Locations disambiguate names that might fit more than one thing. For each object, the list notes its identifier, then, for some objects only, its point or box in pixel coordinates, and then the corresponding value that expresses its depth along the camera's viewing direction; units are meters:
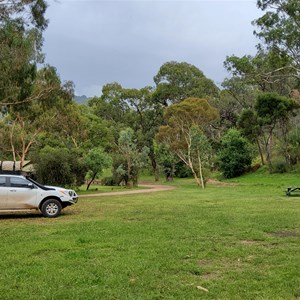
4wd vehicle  13.00
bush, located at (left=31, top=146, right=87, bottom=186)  28.84
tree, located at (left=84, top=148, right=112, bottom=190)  30.77
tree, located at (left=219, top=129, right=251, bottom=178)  41.94
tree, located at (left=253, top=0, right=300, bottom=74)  17.11
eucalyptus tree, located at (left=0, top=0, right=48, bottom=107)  16.62
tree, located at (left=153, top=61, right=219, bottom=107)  50.88
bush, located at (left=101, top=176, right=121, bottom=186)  38.88
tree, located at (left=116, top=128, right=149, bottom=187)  35.71
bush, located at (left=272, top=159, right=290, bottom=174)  38.22
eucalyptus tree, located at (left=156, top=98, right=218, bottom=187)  32.28
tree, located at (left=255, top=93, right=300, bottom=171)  37.28
